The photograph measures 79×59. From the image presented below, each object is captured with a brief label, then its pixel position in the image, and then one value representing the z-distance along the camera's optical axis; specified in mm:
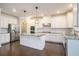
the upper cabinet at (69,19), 2539
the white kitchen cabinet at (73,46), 1524
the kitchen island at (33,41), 2715
